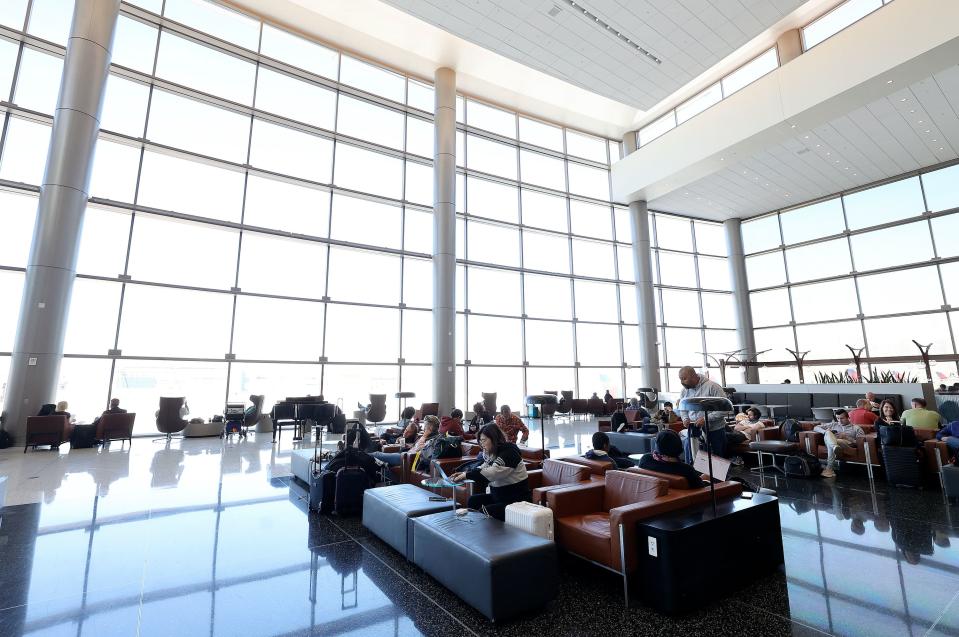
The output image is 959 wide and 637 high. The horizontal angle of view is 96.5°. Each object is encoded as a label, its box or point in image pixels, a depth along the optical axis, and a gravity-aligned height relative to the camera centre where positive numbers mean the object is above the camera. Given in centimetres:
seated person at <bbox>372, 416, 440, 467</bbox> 551 -84
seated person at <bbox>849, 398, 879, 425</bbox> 669 -72
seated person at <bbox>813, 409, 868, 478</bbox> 612 -94
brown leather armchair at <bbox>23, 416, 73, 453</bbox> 768 -96
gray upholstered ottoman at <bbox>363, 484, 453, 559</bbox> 331 -110
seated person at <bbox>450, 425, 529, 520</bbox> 335 -79
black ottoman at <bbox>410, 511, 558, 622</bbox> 236 -112
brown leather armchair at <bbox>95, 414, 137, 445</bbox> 842 -99
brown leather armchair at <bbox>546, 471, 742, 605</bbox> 265 -98
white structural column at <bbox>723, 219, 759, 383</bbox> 1839 +342
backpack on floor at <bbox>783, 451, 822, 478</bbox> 601 -134
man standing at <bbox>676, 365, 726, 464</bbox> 422 -45
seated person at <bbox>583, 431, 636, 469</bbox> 449 -81
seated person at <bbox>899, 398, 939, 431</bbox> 590 -66
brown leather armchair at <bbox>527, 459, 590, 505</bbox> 340 -92
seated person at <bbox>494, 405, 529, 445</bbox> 628 -74
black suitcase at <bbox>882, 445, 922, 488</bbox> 527 -120
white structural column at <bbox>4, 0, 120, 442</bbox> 824 +317
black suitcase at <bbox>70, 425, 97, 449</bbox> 824 -114
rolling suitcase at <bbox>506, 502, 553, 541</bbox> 291 -100
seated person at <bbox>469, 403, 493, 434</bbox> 780 -82
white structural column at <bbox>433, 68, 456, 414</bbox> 1260 +398
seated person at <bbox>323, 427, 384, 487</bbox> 479 -95
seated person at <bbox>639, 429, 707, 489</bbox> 324 -68
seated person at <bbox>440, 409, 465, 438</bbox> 616 -76
